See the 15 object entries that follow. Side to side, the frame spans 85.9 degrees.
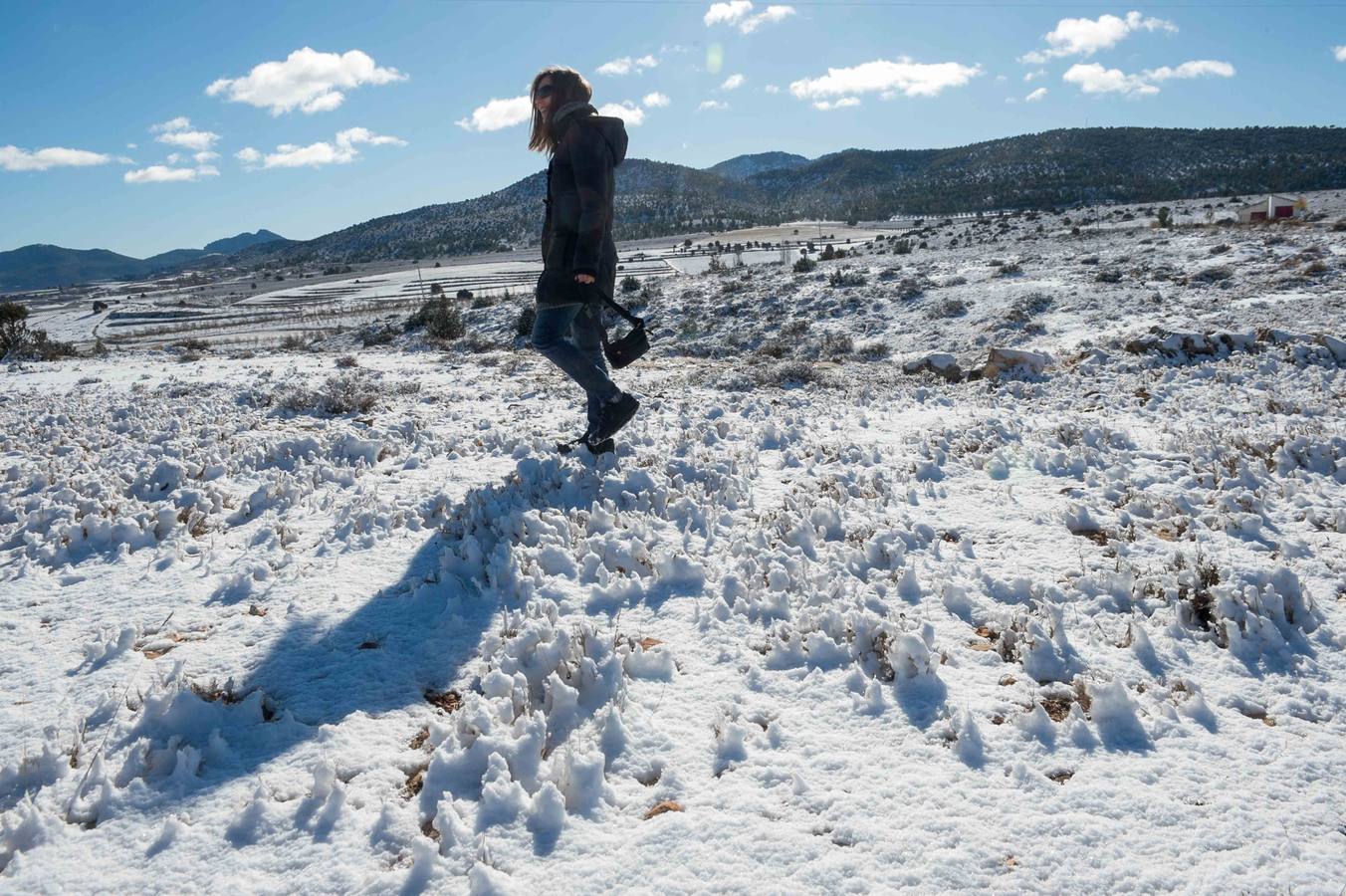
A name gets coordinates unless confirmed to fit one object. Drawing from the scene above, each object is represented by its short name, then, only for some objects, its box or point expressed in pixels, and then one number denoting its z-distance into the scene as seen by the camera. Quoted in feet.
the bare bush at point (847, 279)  66.80
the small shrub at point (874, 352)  43.92
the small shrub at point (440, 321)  61.07
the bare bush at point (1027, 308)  46.47
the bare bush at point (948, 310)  51.37
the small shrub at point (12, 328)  62.08
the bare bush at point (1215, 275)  51.39
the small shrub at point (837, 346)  45.52
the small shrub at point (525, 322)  57.85
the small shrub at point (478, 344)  51.09
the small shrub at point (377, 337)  63.00
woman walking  16.06
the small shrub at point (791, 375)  34.35
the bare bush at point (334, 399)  28.37
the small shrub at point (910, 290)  58.44
